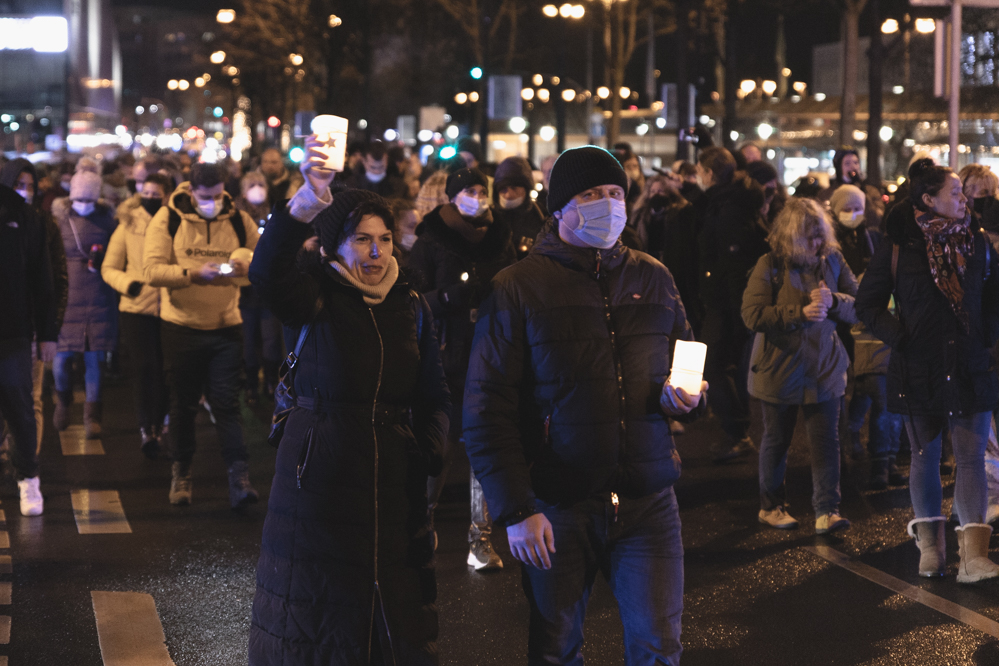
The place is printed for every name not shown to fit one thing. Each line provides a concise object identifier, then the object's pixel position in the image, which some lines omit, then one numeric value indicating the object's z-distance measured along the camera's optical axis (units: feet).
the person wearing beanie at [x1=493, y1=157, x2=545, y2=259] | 27.27
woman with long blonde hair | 23.94
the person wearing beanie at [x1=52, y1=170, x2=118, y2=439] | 34.88
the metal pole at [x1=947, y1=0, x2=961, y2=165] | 36.14
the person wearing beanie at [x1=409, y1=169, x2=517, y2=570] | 22.18
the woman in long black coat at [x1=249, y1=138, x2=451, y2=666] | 13.16
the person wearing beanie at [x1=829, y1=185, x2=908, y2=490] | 28.76
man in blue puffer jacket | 12.69
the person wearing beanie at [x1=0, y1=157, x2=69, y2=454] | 27.91
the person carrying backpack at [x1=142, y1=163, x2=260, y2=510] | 26.48
